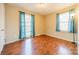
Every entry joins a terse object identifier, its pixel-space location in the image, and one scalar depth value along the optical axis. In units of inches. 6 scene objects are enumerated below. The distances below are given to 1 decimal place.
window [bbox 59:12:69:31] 92.7
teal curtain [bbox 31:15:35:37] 92.4
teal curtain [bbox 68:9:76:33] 90.7
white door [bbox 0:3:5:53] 81.3
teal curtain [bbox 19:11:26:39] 90.4
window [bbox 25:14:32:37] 91.5
